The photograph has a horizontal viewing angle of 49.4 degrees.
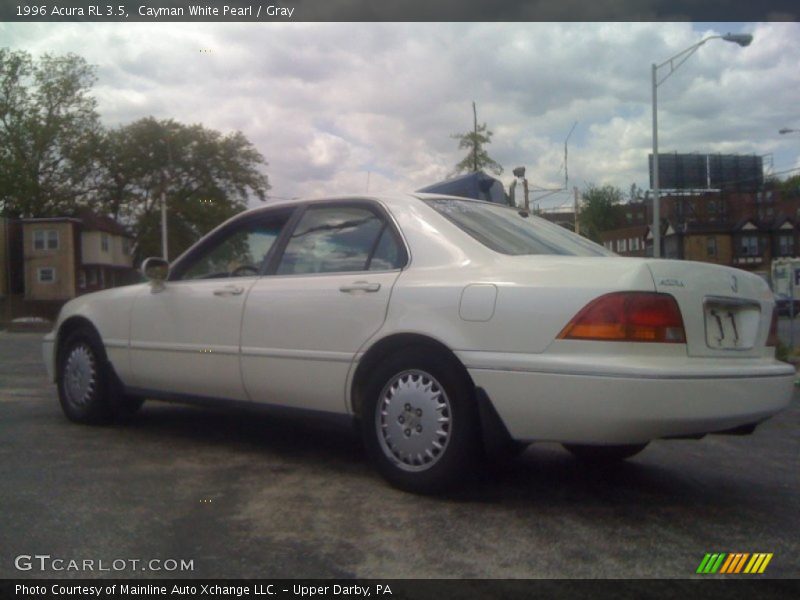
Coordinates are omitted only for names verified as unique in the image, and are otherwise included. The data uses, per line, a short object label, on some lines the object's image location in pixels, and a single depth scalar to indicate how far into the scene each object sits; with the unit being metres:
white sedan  3.68
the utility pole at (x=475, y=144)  24.03
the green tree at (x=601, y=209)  64.38
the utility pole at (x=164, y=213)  22.75
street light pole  22.96
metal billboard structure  53.16
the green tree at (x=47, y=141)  27.47
